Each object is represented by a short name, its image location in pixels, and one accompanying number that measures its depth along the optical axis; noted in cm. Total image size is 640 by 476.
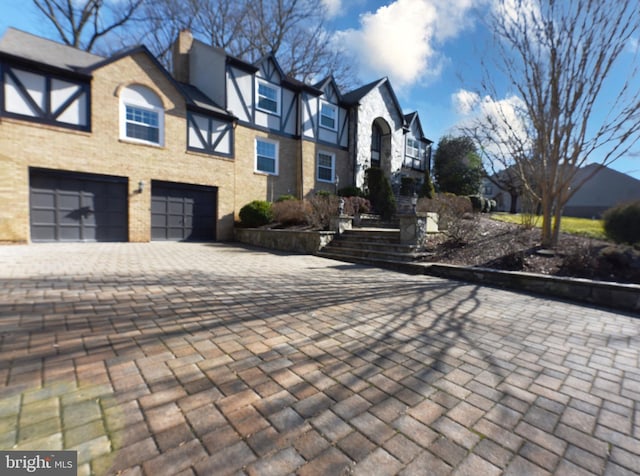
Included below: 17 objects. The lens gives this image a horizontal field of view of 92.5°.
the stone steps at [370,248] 767
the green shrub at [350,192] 1706
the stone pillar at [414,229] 789
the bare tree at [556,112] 604
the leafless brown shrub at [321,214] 1090
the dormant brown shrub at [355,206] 1273
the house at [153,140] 952
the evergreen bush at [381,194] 1527
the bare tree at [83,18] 1720
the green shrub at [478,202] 1894
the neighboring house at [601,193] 3000
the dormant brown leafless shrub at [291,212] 1170
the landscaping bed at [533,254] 534
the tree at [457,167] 2389
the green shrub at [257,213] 1293
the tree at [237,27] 1967
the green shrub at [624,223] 786
